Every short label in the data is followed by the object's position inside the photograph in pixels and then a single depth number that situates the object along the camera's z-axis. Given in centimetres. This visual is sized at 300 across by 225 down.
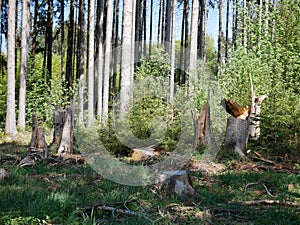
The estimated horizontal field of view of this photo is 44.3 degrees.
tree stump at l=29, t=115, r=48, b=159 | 717
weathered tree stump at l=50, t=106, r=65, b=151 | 877
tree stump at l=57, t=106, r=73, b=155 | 827
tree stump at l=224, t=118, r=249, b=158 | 817
